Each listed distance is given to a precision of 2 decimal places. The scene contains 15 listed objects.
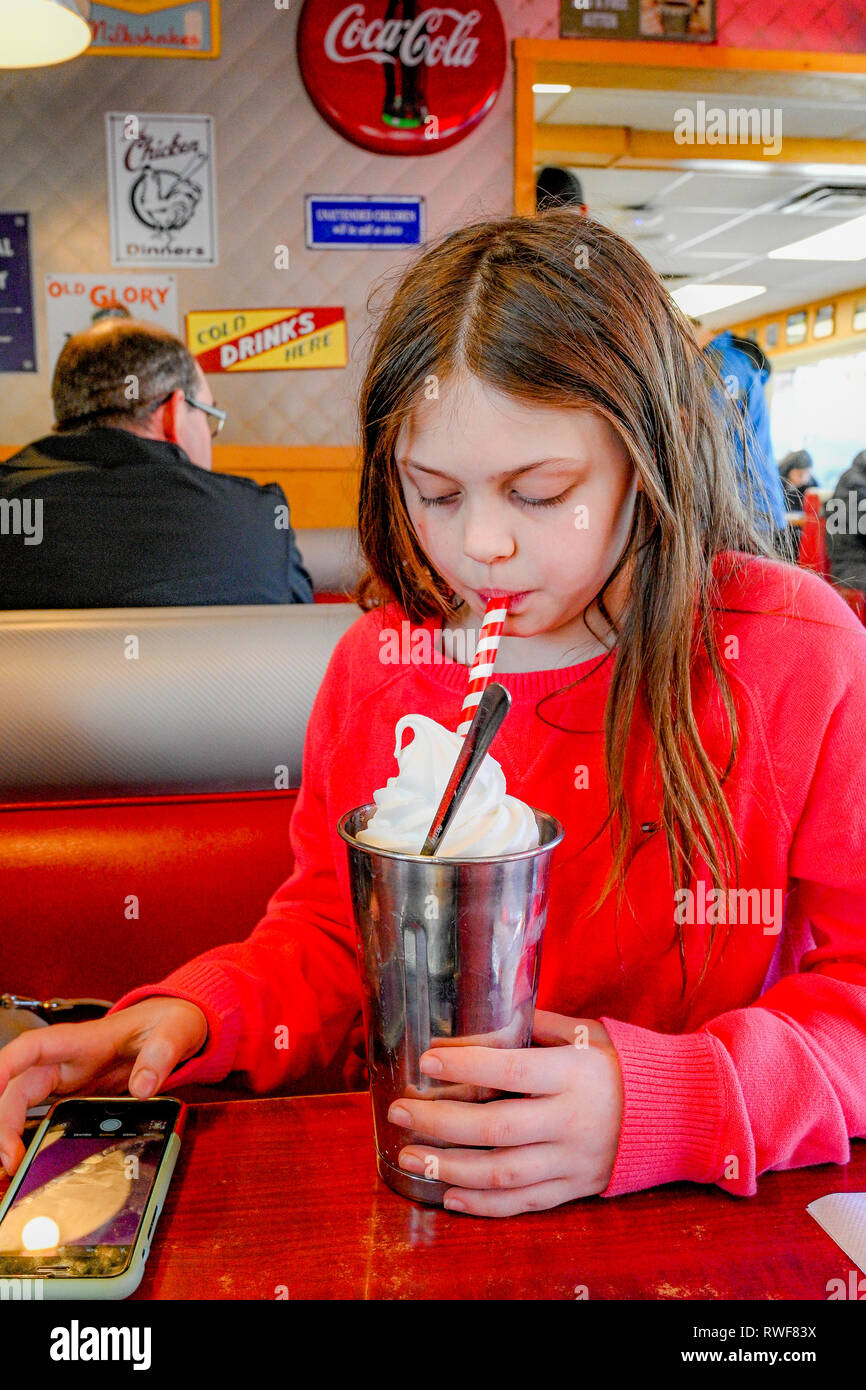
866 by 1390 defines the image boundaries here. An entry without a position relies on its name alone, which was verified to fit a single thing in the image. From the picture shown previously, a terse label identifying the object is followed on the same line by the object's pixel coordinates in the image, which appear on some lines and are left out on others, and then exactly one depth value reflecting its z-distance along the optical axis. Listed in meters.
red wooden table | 0.59
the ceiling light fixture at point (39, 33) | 2.65
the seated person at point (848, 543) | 4.20
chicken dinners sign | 3.84
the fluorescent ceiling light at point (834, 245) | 9.33
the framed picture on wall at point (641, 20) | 3.97
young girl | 0.71
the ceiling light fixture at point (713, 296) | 12.02
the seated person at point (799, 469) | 8.93
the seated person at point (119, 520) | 2.03
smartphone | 0.59
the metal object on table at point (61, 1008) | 1.16
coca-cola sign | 3.78
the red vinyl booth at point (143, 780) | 1.24
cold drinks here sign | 3.96
